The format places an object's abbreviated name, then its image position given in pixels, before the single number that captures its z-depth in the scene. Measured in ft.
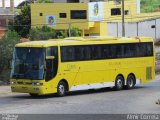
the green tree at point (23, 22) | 309.42
